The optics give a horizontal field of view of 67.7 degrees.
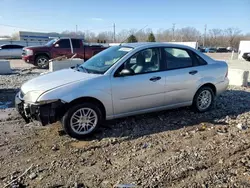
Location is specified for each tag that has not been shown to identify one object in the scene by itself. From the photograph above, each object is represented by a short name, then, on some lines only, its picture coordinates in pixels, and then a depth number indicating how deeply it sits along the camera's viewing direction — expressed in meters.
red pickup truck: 10.83
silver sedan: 3.13
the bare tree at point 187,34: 62.83
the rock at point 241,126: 3.73
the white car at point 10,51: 18.14
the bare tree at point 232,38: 58.42
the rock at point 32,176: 2.41
